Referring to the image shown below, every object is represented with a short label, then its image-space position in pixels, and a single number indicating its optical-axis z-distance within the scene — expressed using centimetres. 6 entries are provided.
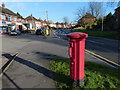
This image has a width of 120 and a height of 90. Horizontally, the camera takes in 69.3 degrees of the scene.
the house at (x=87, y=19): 4098
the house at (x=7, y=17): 2710
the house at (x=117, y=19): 2723
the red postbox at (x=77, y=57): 221
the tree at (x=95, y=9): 3828
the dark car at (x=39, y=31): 2174
